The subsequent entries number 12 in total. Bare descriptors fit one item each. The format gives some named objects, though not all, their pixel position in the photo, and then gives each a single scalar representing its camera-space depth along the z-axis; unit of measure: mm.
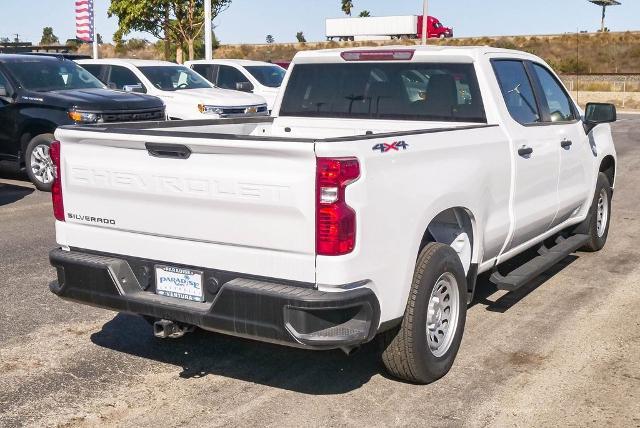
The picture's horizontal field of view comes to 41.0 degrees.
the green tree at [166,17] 38812
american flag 27344
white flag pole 27238
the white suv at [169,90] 16156
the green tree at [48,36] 110775
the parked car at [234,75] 19750
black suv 12242
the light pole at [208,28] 26688
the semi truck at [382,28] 75438
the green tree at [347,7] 130000
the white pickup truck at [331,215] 4129
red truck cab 74312
